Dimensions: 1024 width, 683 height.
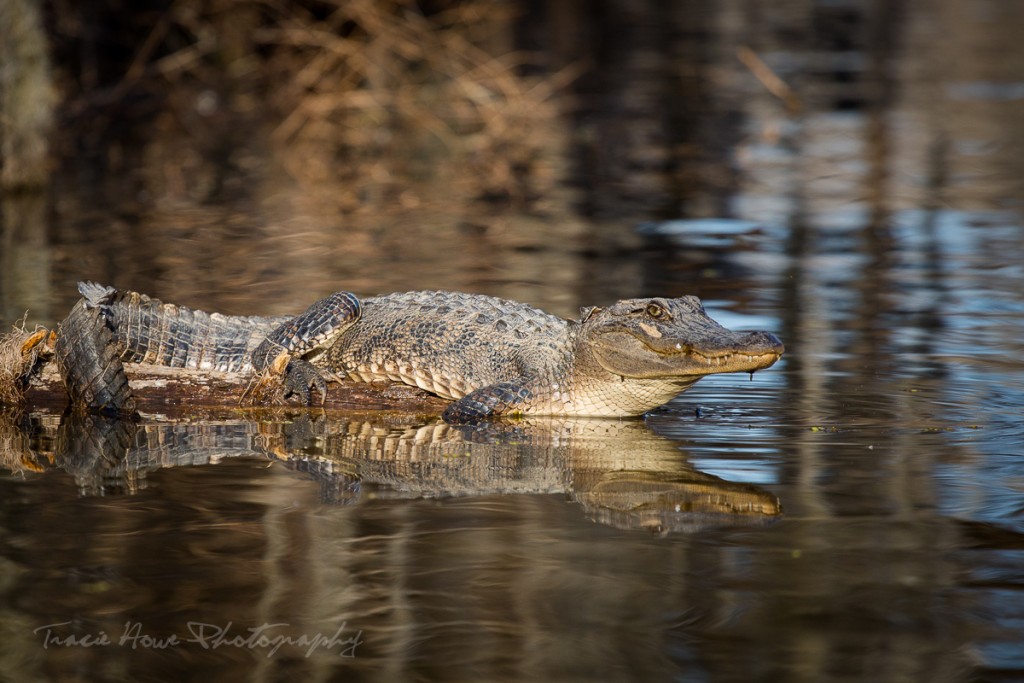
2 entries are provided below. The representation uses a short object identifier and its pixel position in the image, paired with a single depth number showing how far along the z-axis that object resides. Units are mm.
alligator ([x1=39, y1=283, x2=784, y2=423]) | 14000
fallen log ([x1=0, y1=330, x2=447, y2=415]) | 14398
